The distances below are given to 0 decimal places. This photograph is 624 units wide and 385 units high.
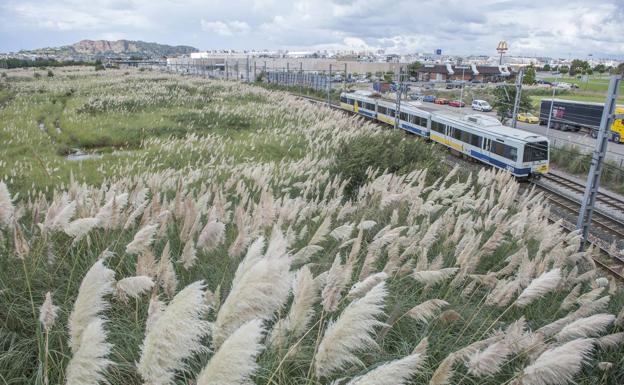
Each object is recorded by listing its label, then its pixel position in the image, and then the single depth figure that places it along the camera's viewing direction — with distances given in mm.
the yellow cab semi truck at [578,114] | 26344
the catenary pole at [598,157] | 9016
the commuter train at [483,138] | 16469
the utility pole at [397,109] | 22894
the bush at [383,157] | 10828
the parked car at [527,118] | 35000
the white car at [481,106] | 42000
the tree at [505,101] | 29700
